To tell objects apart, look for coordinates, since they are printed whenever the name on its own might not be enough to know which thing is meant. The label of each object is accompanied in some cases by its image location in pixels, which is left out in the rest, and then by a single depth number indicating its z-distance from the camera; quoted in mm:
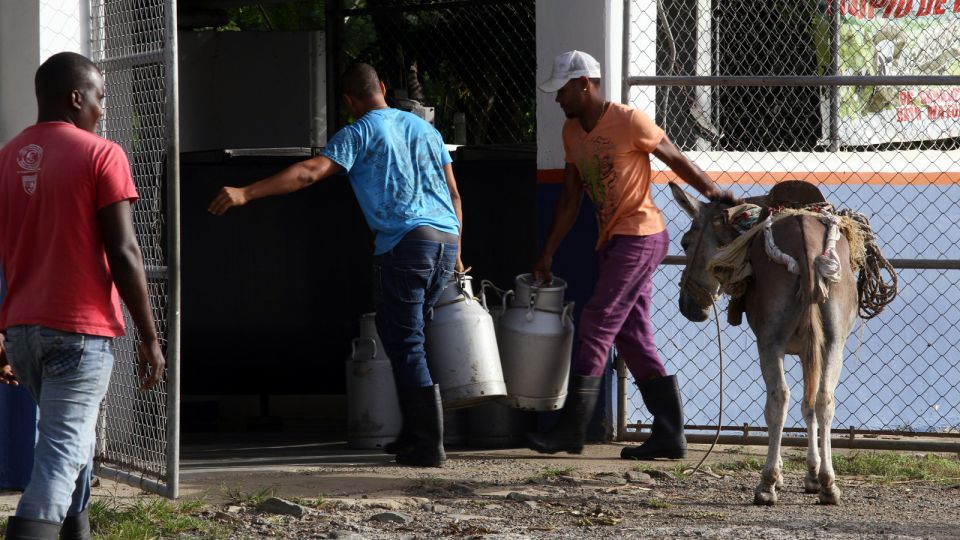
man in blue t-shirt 13727
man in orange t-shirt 14234
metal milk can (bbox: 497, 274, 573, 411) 14687
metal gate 12328
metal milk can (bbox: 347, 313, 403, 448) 15445
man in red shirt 8539
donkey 11797
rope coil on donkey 11867
